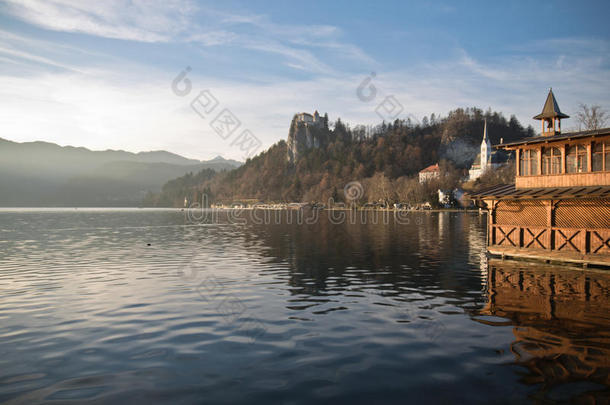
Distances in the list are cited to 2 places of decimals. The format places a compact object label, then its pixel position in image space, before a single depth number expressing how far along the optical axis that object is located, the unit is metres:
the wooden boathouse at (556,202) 24.55
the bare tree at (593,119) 67.81
